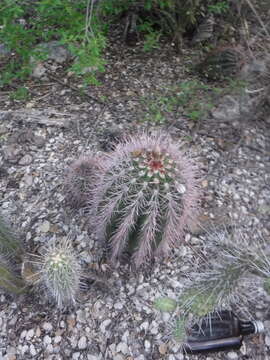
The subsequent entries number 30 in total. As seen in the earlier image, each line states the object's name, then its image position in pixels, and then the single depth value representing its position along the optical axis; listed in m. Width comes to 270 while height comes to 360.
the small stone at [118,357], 1.44
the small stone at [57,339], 1.48
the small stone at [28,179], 1.97
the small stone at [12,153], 2.08
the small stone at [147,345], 1.45
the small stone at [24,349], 1.46
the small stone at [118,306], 1.54
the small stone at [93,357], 1.44
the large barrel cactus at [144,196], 1.30
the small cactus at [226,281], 1.27
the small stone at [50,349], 1.46
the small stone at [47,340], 1.48
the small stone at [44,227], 1.78
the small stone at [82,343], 1.46
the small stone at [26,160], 2.06
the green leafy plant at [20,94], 2.32
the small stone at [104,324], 1.50
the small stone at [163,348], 1.44
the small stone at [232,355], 1.43
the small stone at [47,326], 1.50
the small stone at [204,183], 1.95
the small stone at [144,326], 1.50
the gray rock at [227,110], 2.27
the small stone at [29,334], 1.49
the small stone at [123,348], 1.45
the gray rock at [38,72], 2.53
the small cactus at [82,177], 1.64
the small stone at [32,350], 1.46
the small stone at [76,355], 1.44
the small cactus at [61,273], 1.26
